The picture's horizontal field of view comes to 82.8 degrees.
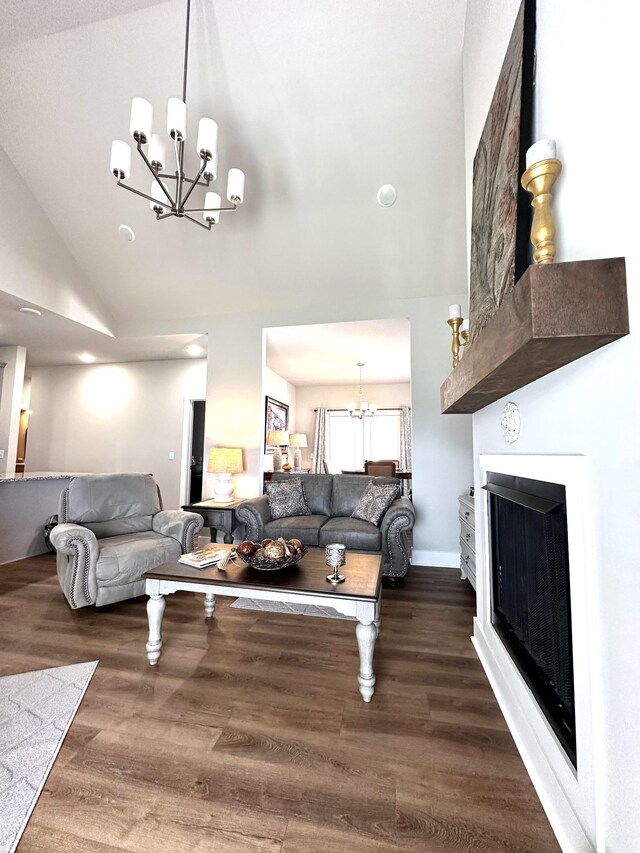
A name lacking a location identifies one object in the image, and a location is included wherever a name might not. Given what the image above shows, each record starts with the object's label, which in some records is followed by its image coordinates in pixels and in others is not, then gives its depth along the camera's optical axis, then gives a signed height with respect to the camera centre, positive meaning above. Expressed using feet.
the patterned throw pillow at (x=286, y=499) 13.16 -1.74
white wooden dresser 9.81 -2.41
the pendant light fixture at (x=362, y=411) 23.67 +2.85
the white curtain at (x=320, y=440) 27.43 +0.93
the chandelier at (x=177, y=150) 6.81 +6.11
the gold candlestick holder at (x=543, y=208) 3.37 +2.33
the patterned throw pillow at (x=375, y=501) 12.16 -1.66
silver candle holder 6.68 -1.95
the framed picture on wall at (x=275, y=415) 20.78 +2.28
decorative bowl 6.82 -2.10
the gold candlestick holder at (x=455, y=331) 7.22 +2.47
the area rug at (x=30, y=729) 3.91 -3.88
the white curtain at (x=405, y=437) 26.12 +1.19
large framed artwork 4.47 +3.92
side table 12.44 -2.24
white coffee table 5.73 -2.31
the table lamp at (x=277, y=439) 18.88 +0.67
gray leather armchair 8.57 -2.34
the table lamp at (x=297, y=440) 24.28 +0.79
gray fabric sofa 11.13 -2.37
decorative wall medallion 5.08 +0.47
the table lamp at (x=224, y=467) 13.51 -0.61
